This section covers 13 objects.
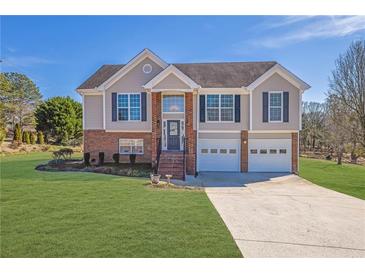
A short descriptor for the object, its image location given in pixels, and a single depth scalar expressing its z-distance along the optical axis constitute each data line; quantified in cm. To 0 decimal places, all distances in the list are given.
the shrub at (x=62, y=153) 1907
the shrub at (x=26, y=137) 3331
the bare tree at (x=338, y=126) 1928
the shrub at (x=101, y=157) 1767
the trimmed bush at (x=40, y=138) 3503
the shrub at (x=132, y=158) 1759
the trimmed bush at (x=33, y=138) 3416
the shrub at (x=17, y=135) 3245
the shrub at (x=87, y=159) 1755
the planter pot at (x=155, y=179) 1217
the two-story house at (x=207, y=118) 1694
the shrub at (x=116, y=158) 1769
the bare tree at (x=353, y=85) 1714
